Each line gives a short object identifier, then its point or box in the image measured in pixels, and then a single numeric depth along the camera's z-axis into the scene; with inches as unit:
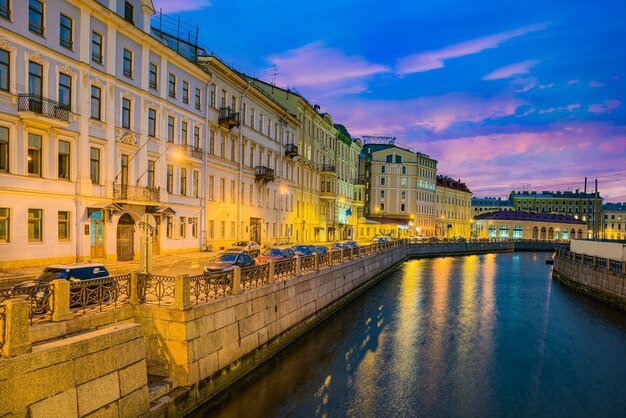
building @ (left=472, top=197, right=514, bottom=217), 6712.6
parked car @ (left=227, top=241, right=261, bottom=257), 1268.5
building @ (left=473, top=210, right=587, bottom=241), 4269.2
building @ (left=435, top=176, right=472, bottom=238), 4153.5
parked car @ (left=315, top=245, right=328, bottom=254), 1338.3
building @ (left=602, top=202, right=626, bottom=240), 6146.2
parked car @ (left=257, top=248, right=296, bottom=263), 1008.6
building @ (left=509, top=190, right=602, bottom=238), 6230.3
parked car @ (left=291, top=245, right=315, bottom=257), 1232.5
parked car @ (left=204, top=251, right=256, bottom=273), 784.0
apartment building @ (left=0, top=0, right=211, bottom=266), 807.7
